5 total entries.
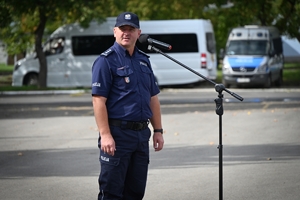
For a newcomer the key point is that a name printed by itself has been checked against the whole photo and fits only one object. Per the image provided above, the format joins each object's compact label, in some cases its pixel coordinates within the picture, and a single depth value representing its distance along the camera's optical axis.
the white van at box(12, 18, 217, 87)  46.71
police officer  8.33
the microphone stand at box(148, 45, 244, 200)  9.18
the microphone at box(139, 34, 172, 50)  9.02
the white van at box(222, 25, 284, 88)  44.85
